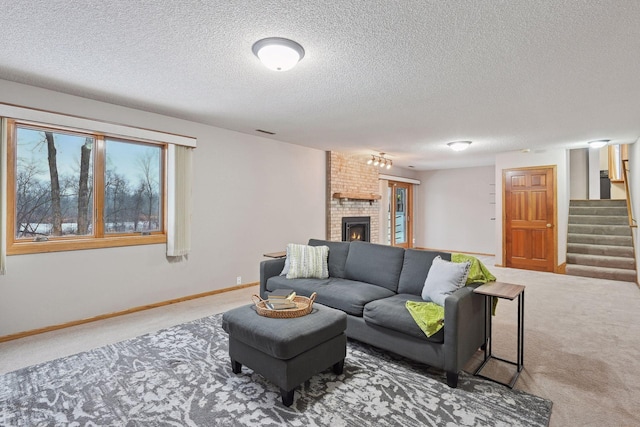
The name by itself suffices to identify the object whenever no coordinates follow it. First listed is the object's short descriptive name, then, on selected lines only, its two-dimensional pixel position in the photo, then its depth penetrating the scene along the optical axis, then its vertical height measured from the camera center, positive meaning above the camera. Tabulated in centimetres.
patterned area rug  191 -119
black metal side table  229 -73
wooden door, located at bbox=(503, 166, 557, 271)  617 -5
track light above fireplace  655 +113
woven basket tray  230 -69
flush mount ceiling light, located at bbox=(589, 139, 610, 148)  525 +123
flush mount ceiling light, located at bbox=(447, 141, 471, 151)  543 +121
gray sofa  225 -73
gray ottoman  202 -86
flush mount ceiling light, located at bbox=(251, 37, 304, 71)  221 +115
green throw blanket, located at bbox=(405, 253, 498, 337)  226 -71
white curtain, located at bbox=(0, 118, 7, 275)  287 +18
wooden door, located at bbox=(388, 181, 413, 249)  882 +5
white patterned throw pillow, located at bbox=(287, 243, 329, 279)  368 -54
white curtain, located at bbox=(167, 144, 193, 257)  411 +19
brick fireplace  642 +51
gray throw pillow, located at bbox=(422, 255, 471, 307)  259 -52
